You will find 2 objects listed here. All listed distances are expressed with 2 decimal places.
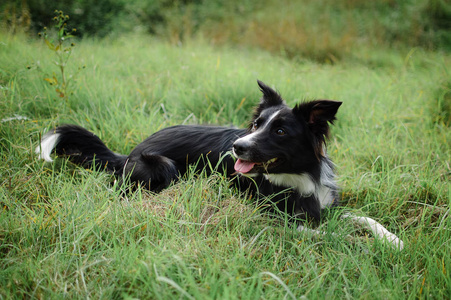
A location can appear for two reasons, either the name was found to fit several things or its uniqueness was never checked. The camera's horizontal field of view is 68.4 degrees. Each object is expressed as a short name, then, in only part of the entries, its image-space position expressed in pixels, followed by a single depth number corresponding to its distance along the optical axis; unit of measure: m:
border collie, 2.62
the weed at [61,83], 3.39
